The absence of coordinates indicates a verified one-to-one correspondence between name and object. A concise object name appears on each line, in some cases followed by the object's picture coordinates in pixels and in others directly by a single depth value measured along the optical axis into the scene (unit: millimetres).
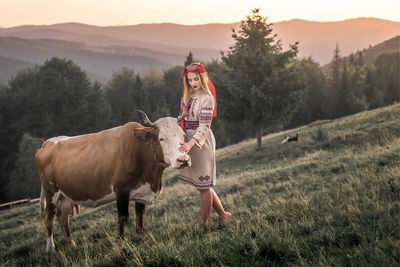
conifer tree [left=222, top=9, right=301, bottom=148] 19328
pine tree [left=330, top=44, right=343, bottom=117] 47841
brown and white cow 4078
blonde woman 4001
